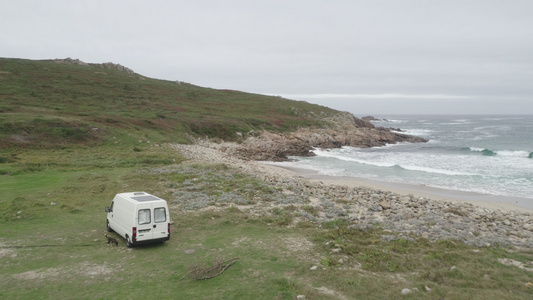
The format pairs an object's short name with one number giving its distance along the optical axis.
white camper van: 13.74
